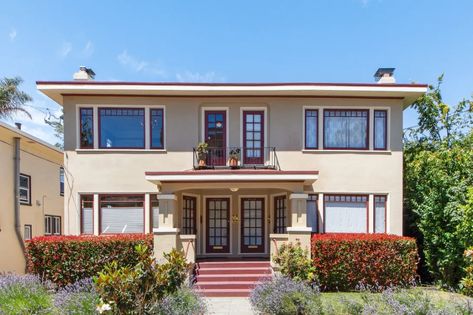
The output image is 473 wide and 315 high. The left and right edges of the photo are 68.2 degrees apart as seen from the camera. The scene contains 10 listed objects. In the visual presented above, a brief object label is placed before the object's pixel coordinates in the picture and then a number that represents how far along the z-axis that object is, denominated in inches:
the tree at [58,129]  1390.3
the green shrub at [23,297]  270.7
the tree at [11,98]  1041.5
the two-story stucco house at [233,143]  515.2
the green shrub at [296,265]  427.8
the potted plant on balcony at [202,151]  514.6
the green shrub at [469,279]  365.9
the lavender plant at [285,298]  306.2
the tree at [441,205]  457.1
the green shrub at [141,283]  247.8
